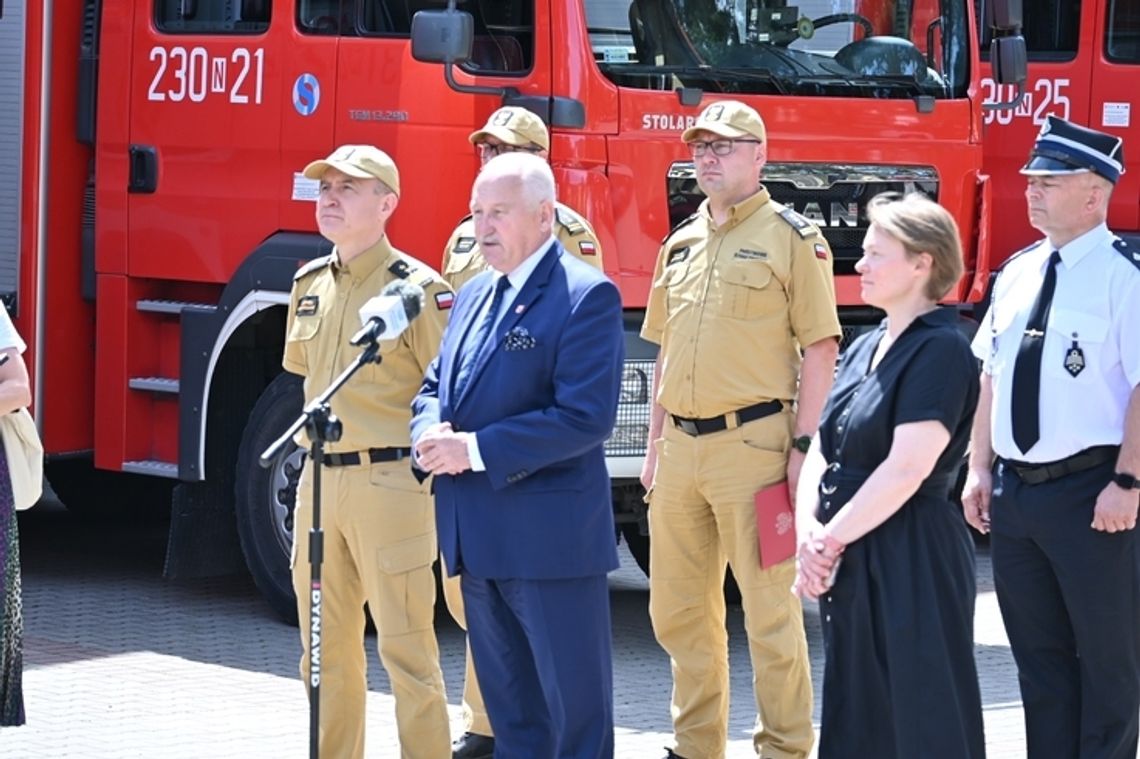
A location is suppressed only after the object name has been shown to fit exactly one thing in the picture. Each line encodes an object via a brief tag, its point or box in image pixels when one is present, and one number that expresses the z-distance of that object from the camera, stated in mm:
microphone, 8701
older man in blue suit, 9054
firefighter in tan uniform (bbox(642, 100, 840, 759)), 11008
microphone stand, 8595
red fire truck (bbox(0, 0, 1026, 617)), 13999
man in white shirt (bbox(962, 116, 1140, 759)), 9845
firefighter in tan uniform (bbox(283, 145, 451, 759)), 10283
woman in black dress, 8595
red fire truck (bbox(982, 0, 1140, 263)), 19264
